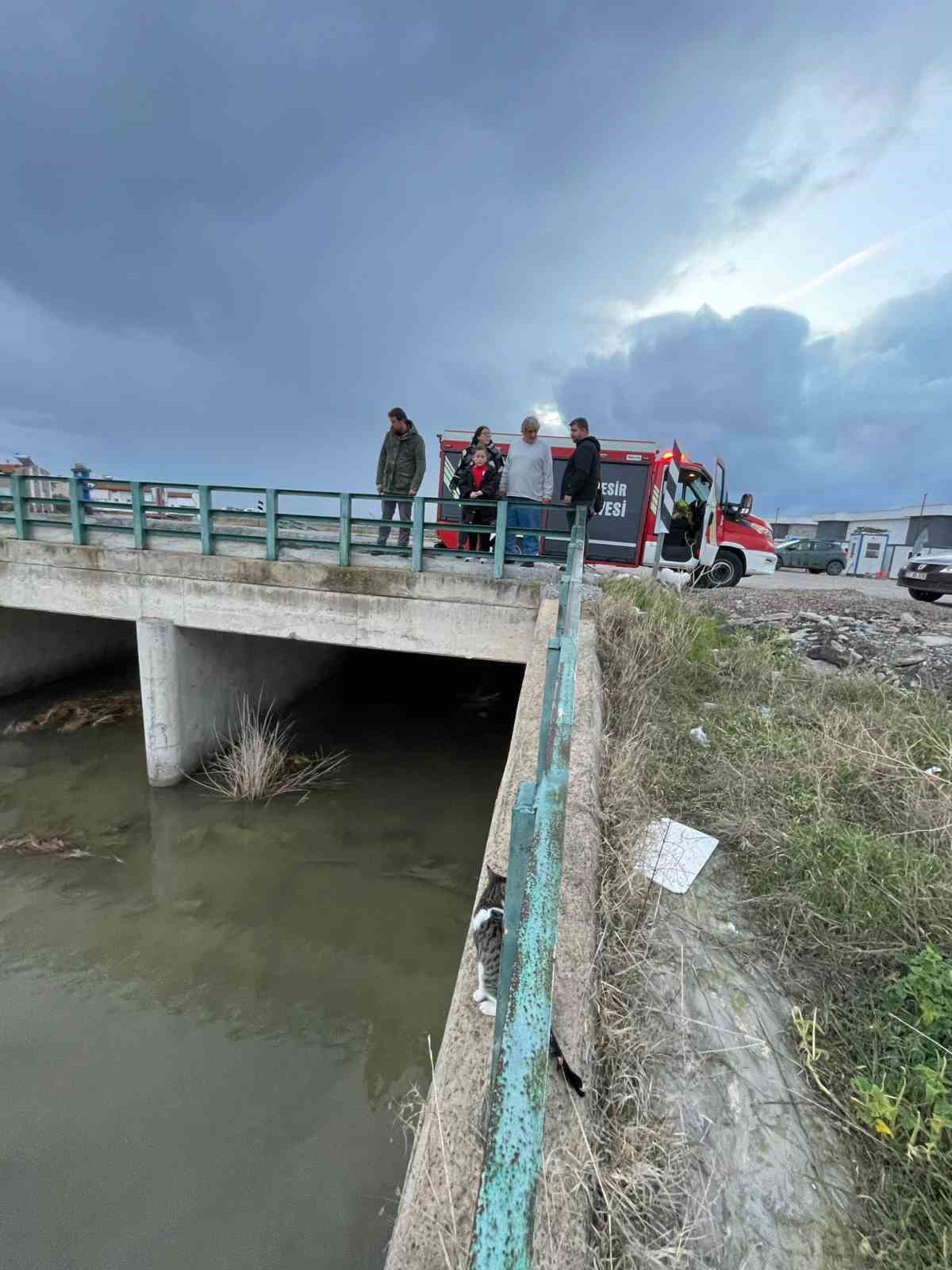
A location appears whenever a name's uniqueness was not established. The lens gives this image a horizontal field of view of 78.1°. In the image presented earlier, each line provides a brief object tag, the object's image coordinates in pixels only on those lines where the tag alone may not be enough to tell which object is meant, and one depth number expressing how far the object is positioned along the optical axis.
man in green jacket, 7.07
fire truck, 10.81
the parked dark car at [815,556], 25.70
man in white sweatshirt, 6.51
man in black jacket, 6.45
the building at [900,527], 29.42
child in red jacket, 6.82
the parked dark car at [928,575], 9.89
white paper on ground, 2.62
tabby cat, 1.89
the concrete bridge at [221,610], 6.57
